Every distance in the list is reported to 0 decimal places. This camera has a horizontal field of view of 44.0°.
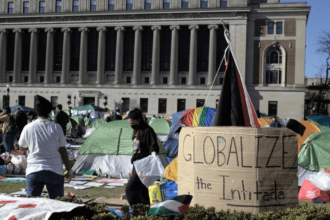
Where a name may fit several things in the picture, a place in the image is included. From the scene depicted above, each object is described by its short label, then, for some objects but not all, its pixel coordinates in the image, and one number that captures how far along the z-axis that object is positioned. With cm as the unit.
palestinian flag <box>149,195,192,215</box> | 398
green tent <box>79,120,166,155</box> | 1470
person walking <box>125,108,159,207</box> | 707
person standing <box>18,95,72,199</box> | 582
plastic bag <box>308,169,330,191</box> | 1088
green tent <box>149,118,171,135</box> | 2284
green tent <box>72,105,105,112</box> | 4256
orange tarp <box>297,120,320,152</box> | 1724
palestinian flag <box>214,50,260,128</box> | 505
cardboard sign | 431
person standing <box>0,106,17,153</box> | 1541
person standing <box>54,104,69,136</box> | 1696
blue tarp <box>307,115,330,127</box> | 3153
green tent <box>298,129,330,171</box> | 1200
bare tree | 5706
